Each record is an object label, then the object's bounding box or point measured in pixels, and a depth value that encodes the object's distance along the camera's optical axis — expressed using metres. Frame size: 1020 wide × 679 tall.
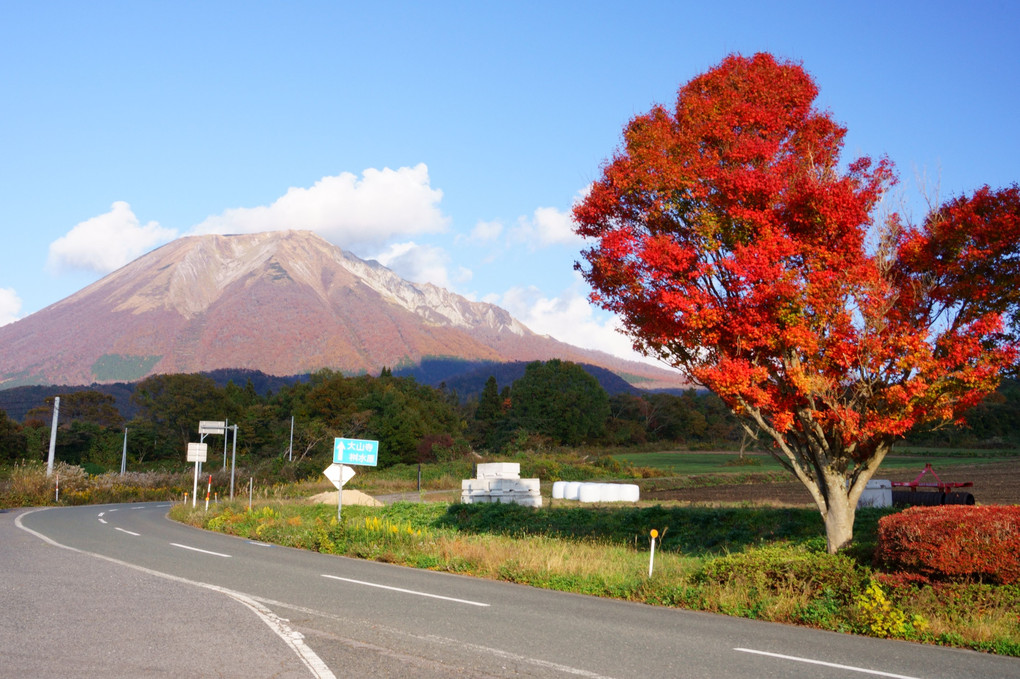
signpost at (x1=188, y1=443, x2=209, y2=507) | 35.88
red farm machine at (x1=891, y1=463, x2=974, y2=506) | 19.08
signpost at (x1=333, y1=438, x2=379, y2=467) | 22.73
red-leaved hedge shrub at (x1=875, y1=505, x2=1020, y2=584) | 9.59
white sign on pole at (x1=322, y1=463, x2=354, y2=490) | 22.69
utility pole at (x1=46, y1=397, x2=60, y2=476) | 45.16
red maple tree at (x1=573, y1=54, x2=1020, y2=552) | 11.70
